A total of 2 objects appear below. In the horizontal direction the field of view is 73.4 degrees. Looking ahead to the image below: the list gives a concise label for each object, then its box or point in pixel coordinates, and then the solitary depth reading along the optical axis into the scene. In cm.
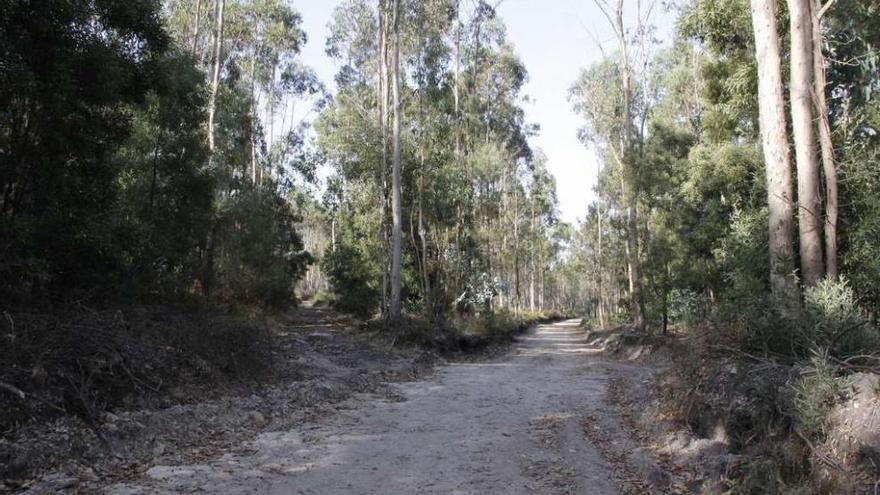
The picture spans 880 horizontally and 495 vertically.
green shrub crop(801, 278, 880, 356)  575
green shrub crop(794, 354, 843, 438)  473
